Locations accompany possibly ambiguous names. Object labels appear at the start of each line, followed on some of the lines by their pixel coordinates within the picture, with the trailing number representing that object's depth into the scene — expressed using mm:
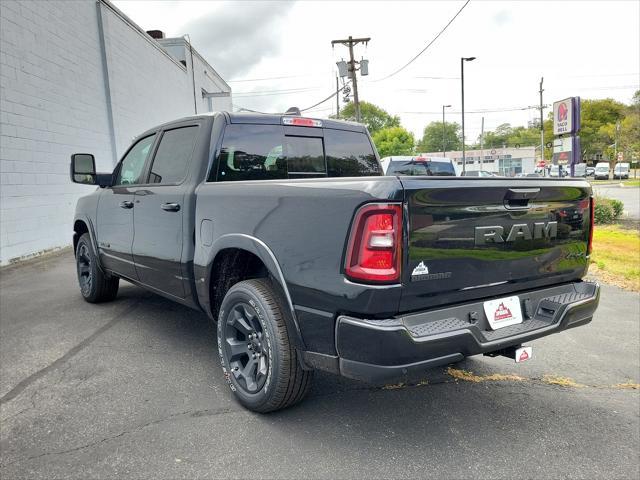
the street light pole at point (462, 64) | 36094
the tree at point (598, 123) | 68125
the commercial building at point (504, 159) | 63212
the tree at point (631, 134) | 48406
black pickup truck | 2225
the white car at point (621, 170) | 52562
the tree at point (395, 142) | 61031
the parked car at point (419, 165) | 10312
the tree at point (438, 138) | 113438
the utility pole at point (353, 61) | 30594
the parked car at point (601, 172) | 55094
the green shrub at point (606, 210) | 12930
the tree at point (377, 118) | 95000
